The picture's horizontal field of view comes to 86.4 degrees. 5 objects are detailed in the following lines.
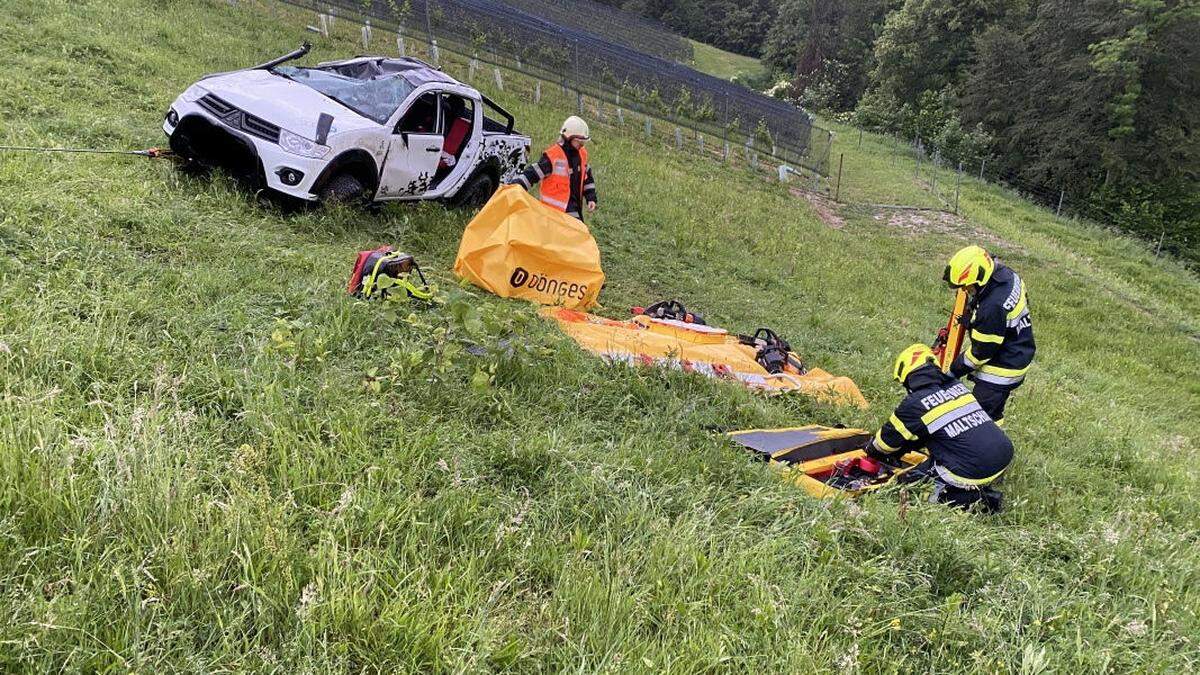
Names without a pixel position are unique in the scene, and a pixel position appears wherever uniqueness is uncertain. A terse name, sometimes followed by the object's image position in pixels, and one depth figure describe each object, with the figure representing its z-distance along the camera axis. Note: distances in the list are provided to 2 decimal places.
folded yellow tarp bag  5.70
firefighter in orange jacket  6.57
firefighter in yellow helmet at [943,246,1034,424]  4.99
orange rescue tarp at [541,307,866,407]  4.95
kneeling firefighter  4.03
